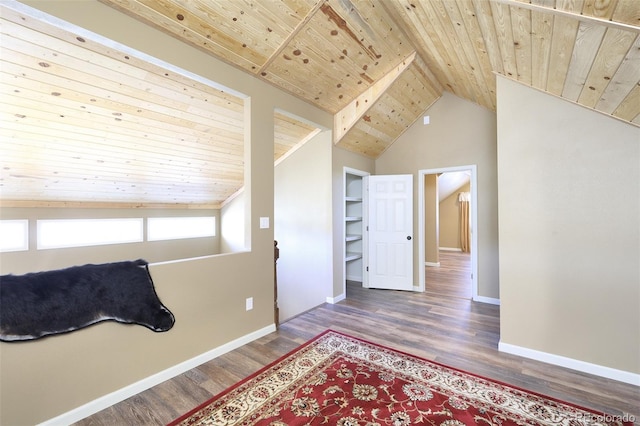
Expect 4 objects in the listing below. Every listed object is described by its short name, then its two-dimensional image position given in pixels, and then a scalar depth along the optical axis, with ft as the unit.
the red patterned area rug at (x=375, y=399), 5.75
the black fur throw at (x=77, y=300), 5.06
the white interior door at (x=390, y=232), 15.25
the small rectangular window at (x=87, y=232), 11.76
